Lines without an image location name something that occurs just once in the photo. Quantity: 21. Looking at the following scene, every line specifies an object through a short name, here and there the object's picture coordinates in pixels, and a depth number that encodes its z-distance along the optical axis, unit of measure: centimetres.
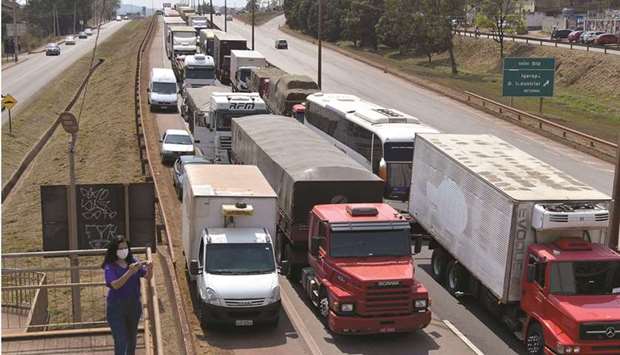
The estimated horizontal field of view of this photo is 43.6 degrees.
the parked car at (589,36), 8588
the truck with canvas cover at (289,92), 4159
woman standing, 1030
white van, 5003
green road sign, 4525
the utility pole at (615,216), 1866
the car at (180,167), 2957
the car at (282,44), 10369
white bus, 2617
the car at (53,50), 11794
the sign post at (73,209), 1517
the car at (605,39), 8469
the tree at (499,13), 8006
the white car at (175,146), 3547
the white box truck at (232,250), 1597
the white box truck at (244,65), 5559
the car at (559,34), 9739
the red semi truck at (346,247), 1560
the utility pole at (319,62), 5407
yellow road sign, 4606
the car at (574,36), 9012
